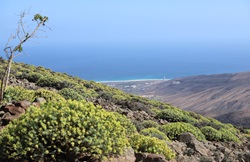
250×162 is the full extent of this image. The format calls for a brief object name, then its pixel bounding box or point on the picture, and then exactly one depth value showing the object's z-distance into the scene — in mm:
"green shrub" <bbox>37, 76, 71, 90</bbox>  19456
